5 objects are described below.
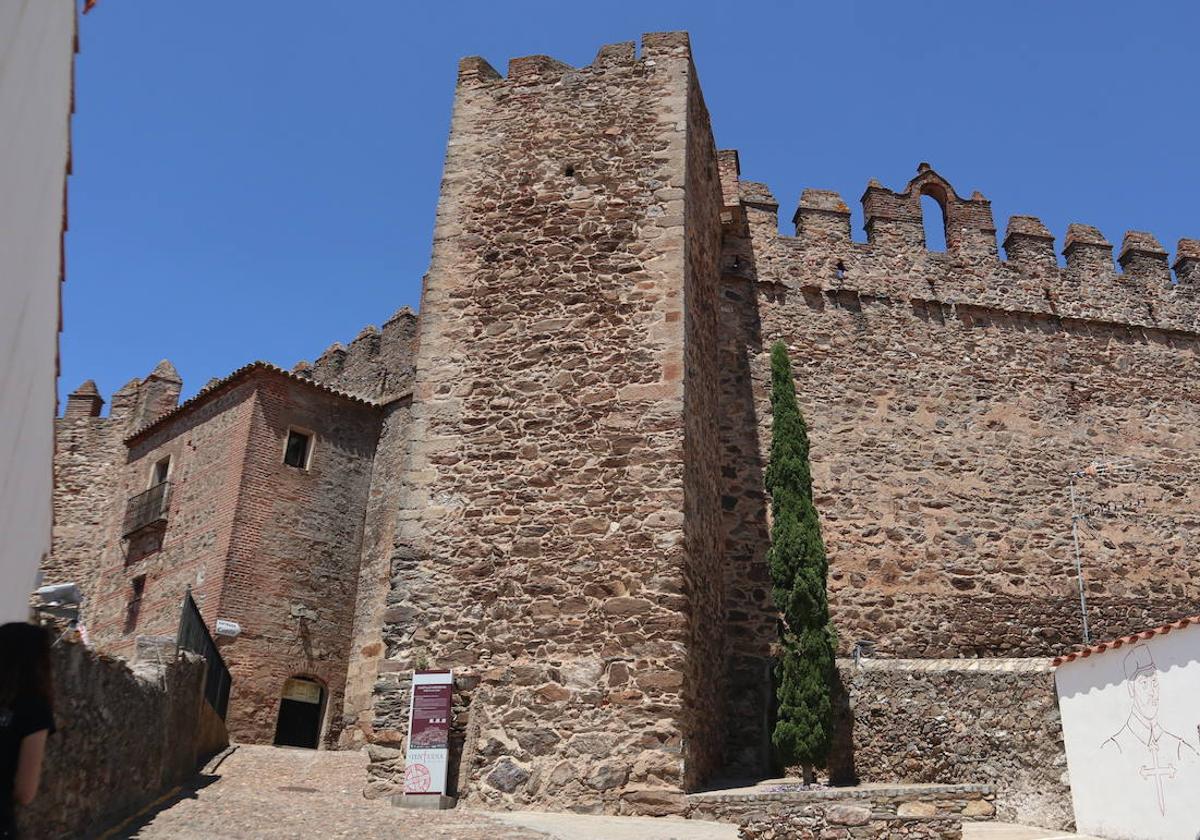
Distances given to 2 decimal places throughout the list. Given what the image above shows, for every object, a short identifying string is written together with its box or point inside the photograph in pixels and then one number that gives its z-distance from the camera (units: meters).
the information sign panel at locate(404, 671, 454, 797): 9.05
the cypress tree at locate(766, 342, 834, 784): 10.64
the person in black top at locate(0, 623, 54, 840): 3.27
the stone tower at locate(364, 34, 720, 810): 9.22
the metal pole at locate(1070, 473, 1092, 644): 13.76
